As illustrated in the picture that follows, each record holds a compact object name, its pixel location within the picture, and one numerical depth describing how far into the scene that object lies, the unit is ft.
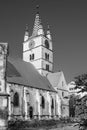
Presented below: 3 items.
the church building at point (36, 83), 130.32
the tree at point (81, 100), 29.60
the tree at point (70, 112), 200.62
